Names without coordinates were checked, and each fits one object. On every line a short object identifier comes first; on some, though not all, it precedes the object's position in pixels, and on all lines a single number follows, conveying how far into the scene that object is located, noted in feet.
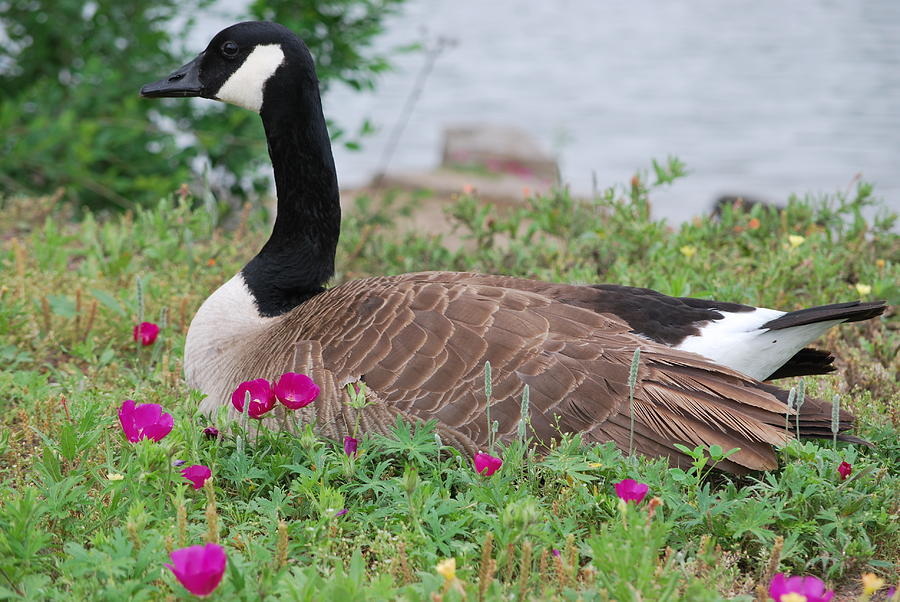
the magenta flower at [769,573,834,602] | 14.82
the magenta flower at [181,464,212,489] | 18.49
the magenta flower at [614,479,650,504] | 17.49
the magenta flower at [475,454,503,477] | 18.84
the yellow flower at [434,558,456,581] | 14.69
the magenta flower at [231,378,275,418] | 19.20
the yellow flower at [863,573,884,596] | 14.43
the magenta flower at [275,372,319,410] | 19.31
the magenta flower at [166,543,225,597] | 14.44
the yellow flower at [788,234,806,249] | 32.89
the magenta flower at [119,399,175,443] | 18.31
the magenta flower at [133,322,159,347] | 27.18
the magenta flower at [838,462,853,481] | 19.49
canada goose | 21.21
